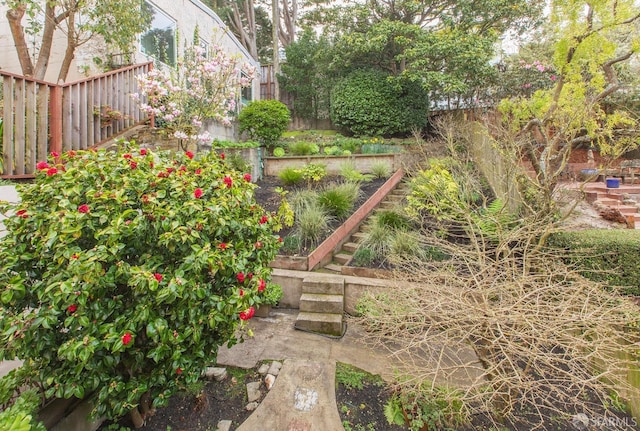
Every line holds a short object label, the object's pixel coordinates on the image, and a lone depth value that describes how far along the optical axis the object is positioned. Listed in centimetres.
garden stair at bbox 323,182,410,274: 480
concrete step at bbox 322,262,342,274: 462
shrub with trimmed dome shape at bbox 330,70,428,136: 1023
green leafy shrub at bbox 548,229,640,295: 373
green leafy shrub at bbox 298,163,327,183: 654
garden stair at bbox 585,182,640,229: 612
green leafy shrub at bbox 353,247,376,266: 448
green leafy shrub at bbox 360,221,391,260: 463
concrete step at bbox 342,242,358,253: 521
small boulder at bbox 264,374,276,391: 264
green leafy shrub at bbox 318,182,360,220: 550
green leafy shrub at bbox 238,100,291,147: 903
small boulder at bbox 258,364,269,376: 281
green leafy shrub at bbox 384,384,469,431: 222
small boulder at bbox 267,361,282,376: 279
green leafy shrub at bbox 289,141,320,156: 868
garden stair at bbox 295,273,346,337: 349
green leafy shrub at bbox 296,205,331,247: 486
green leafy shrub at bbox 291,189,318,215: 547
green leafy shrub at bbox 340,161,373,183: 673
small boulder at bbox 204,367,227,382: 270
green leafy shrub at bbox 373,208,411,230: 507
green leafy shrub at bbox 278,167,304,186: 671
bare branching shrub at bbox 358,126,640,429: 192
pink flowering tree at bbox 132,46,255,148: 561
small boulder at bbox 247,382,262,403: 252
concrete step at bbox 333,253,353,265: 488
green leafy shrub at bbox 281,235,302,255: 463
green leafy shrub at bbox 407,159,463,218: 473
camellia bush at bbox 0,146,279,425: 162
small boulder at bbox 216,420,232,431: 221
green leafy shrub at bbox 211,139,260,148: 762
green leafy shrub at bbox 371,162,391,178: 756
